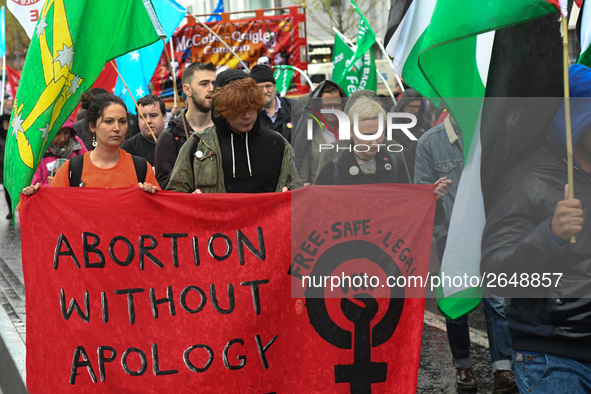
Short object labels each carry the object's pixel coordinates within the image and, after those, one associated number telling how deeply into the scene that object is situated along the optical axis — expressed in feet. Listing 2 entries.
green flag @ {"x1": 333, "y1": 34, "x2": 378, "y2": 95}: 40.45
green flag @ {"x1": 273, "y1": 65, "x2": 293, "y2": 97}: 46.26
